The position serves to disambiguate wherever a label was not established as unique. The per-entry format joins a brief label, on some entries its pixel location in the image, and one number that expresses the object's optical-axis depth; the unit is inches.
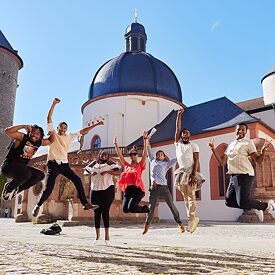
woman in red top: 251.3
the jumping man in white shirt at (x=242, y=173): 217.5
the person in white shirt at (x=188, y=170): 251.4
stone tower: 1588.3
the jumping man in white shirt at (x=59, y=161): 237.9
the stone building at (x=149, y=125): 726.5
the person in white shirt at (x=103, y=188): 248.4
